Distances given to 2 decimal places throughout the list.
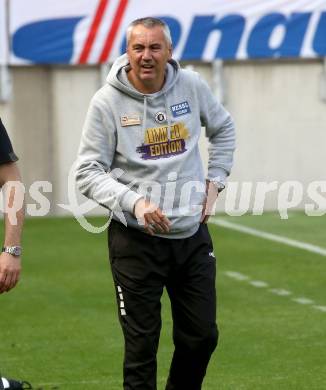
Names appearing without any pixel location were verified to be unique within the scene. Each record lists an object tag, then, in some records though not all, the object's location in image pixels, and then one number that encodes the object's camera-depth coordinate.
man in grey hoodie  14.66
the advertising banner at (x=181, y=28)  41.72
